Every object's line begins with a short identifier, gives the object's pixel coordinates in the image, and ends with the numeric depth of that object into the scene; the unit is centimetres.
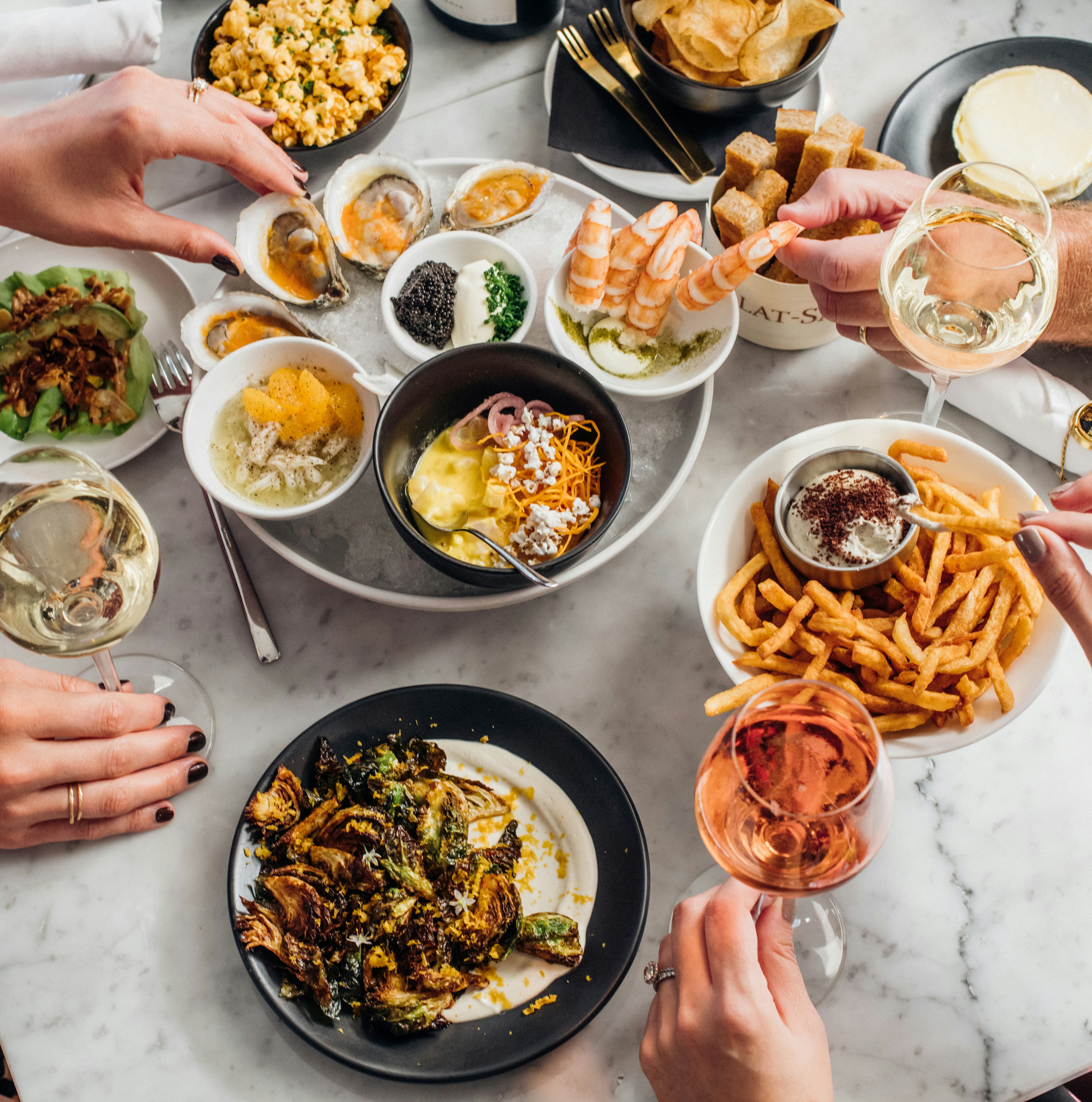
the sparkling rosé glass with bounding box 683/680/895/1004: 65
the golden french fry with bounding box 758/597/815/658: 75
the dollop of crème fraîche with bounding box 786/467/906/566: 76
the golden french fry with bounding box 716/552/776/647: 76
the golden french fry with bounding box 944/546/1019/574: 74
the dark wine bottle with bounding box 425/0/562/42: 91
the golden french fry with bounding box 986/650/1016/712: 74
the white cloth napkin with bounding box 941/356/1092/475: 83
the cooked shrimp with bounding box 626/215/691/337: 81
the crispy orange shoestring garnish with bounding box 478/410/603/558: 80
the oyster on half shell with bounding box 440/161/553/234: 87
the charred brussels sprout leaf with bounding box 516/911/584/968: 76
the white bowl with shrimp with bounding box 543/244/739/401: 82
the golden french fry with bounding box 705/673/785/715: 75
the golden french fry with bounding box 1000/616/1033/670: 75
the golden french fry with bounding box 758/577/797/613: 77
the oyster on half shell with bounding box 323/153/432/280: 86
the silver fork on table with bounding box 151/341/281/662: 84
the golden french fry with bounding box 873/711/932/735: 75
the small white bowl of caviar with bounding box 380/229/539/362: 83
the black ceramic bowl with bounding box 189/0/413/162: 87
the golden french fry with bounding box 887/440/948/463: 78
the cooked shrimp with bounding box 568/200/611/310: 80
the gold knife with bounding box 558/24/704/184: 89
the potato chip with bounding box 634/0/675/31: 85
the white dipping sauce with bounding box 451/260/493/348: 83
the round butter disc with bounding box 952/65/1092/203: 85
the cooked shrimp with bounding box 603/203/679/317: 81
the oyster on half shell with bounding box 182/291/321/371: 84
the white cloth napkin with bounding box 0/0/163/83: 87
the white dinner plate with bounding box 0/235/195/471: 88
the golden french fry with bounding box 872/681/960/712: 73
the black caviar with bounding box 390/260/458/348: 84
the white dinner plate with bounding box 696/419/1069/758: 75
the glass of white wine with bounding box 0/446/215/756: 75
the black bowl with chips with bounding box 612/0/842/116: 83
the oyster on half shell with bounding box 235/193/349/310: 86
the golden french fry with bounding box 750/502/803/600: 78
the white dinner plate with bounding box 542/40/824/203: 89
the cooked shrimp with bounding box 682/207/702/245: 82
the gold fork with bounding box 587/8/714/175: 89
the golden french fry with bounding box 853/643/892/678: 74
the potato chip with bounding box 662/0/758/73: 84
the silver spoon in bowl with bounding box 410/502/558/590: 76
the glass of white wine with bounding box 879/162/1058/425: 73
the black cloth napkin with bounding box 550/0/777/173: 89
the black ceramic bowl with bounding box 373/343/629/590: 77
